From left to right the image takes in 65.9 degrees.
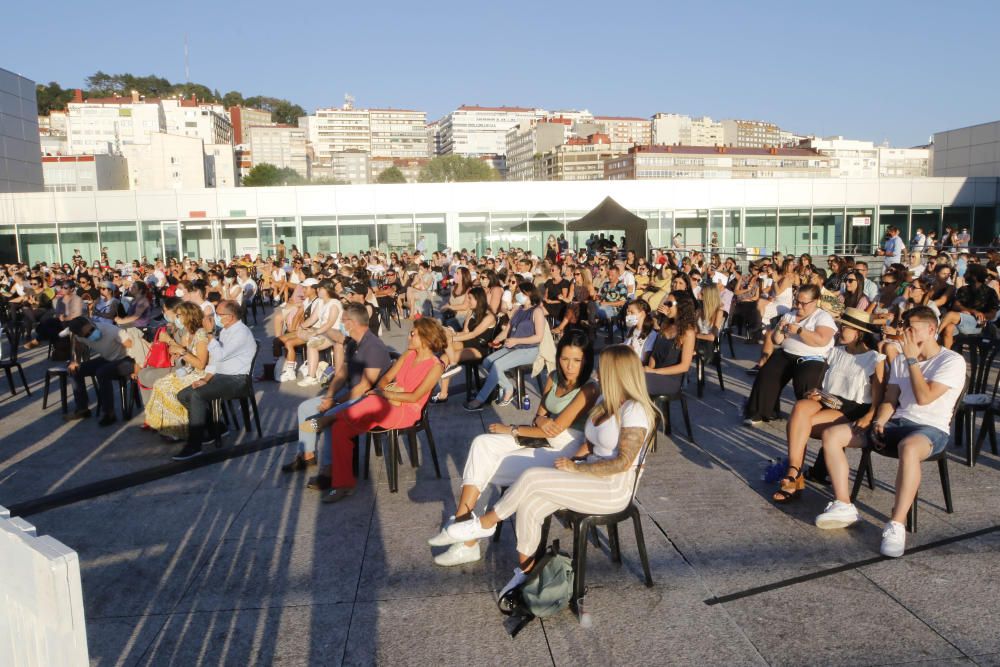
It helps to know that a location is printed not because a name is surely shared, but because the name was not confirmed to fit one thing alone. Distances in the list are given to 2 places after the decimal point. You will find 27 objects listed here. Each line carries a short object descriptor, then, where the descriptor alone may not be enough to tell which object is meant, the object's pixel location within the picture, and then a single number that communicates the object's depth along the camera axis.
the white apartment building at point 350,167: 186.00
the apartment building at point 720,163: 140.88
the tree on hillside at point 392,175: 151.75
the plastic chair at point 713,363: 8.09
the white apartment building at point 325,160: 192.69
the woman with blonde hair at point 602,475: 3.67
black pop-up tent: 20.53
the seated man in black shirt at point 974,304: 8.60
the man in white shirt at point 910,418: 4.25
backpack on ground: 3.50
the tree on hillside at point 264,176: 118.62
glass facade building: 30.39
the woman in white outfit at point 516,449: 4.18
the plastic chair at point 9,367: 9.01
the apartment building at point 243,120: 164.12
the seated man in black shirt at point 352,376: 5.96
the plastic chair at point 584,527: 3.59
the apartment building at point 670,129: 189.25
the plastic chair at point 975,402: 5.52
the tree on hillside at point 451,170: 138.44
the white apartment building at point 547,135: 183.34
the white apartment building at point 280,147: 164.75
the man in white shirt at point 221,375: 6.40
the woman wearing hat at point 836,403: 4.93
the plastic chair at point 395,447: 5.37
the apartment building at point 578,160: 167.38
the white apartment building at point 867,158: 187.50
